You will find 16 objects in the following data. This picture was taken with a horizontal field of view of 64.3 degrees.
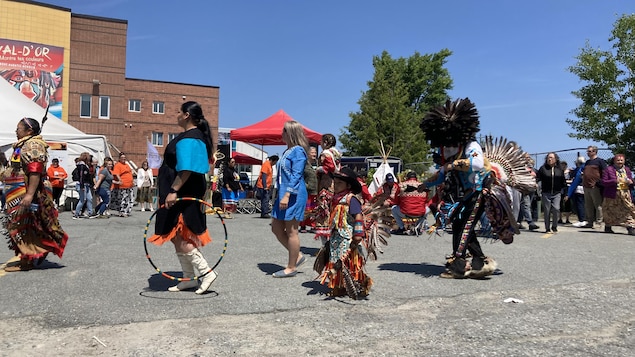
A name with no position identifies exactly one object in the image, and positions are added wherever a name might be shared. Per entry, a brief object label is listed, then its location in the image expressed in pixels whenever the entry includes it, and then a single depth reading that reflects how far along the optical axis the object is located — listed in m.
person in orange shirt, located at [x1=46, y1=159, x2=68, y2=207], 12.33
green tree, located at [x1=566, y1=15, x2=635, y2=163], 20.34
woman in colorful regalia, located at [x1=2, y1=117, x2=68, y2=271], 5.75
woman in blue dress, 5.58
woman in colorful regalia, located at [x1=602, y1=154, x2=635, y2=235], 10.95
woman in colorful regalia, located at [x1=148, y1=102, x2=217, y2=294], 4.68
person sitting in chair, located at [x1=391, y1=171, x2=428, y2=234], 10.61
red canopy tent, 15.84
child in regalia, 4.70
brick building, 31.89
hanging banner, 31.44
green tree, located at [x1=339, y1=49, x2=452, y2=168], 32.88
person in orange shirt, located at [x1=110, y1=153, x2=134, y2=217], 14.27
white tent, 15.72
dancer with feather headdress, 5.75
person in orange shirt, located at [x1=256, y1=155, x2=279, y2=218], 13.55
